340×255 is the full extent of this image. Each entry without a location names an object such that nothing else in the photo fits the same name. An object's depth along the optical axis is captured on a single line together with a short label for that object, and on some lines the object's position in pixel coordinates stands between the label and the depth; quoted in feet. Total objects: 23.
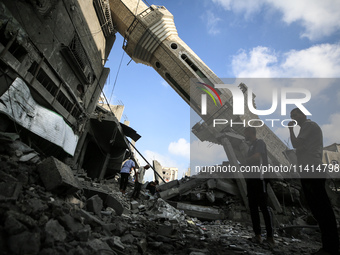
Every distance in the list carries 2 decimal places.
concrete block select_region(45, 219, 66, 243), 4.93
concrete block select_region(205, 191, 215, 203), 22.59
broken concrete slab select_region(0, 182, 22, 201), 6.42
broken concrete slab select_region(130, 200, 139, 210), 15.72
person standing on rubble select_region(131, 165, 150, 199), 22.07
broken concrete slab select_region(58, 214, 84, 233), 5.99
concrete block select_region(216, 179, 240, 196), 23.94
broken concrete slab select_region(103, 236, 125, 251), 6.06
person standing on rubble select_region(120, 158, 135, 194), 23.30
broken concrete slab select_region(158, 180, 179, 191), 30.99
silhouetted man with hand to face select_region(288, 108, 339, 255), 6.46
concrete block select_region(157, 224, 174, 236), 8.67
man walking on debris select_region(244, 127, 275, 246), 9.12
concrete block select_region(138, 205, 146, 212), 15.86
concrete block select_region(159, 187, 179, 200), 23.45
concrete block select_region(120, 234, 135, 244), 7.00
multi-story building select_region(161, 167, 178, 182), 214.90
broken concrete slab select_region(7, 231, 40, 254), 4.13
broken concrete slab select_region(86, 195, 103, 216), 9.57
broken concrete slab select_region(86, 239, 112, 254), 5.16
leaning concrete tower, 50.85
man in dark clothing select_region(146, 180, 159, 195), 30.74
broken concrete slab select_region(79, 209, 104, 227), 7.41
